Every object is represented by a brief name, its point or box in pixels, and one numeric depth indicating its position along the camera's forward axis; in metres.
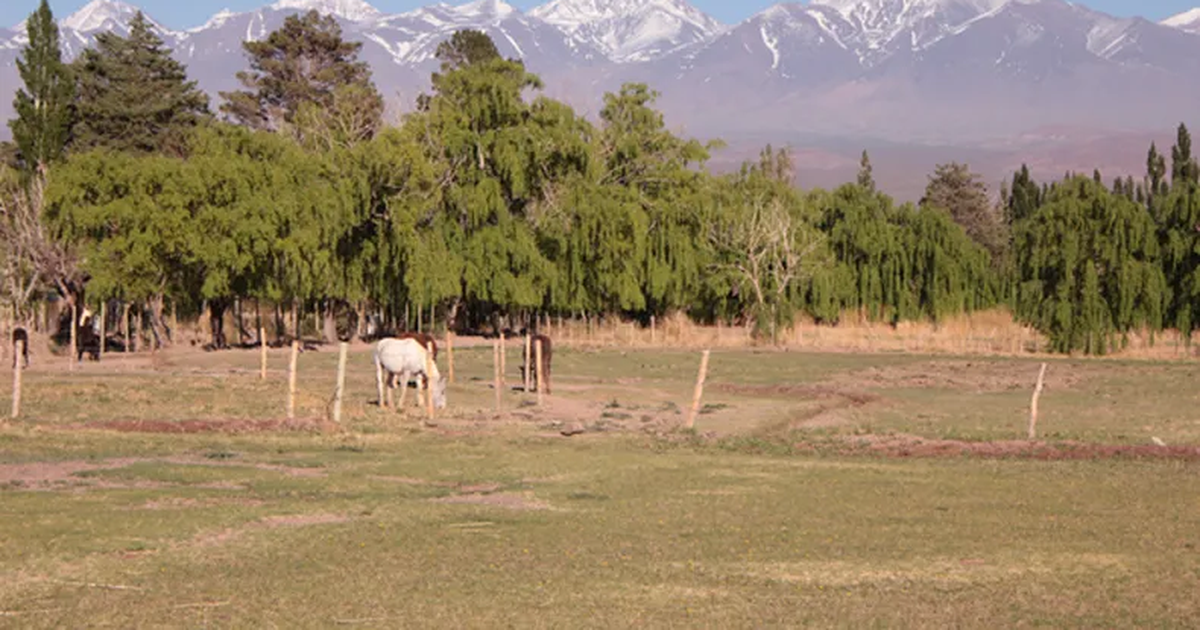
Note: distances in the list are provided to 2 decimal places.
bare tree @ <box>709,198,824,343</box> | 76.12
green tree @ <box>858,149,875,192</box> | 125.04
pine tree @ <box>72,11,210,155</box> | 84.69
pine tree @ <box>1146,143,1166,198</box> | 120.06
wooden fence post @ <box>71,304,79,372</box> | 47.62
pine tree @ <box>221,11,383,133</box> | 97.31
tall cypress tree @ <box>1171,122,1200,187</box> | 114.12
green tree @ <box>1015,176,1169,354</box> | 65.12
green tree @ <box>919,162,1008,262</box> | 116.44
